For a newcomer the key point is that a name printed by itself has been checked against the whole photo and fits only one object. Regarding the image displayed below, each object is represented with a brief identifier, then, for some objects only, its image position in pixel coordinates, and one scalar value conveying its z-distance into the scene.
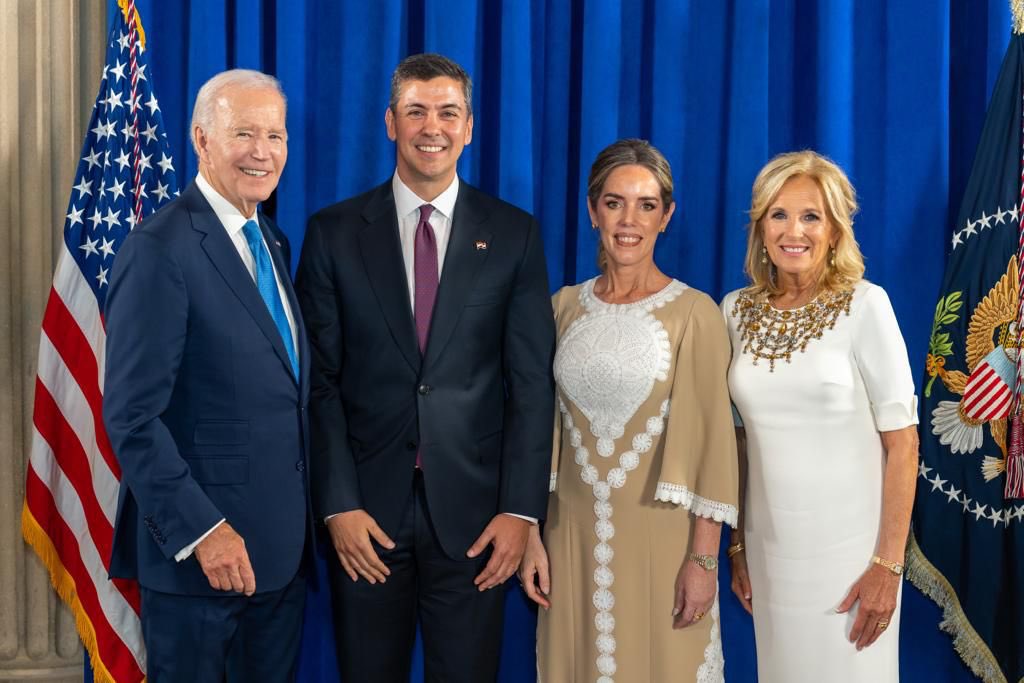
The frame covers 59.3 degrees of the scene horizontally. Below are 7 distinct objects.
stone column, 2.54
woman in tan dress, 2.03
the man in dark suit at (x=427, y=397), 2.00
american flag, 2.38
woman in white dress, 1.97
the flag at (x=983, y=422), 2.35
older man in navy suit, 1.69
